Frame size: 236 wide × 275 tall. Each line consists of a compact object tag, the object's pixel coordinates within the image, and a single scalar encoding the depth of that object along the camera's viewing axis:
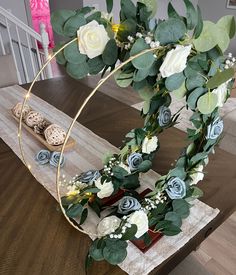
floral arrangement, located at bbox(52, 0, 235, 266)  0.53
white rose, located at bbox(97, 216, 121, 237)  0.65
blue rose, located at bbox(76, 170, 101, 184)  0.81
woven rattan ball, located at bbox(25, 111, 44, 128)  1.14
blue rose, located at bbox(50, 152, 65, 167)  0.96
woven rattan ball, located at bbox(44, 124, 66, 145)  1.01
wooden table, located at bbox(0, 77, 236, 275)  0.64
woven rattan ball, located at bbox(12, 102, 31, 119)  1.21
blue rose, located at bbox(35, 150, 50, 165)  0.97
